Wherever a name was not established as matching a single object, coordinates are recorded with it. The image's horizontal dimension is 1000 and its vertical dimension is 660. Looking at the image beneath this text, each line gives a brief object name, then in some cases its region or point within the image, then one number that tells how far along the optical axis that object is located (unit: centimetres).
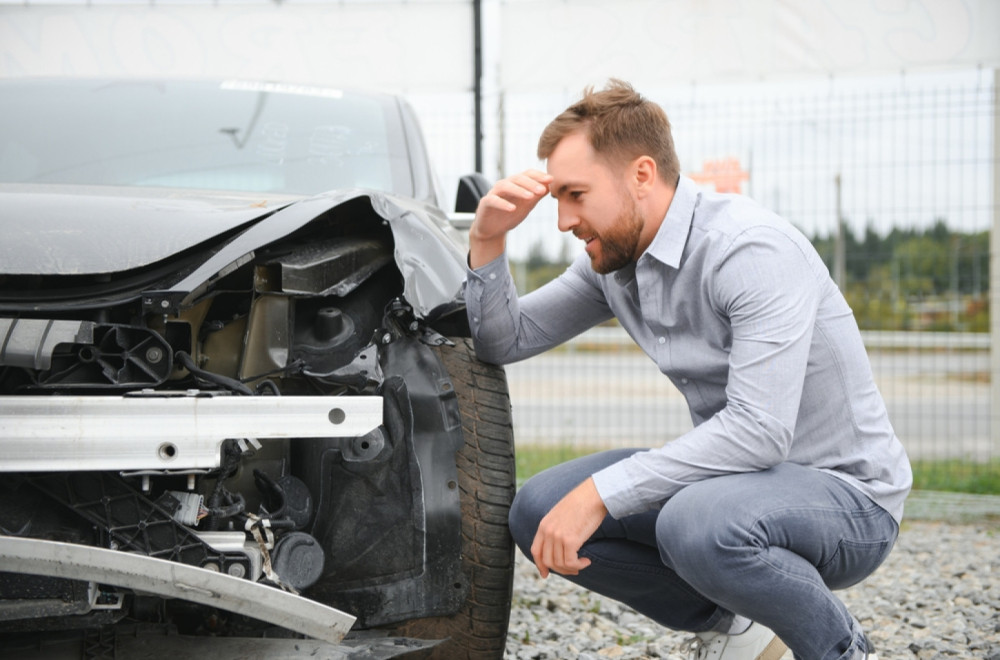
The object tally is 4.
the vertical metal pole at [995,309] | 571
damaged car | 168
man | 211
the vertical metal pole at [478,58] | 554
